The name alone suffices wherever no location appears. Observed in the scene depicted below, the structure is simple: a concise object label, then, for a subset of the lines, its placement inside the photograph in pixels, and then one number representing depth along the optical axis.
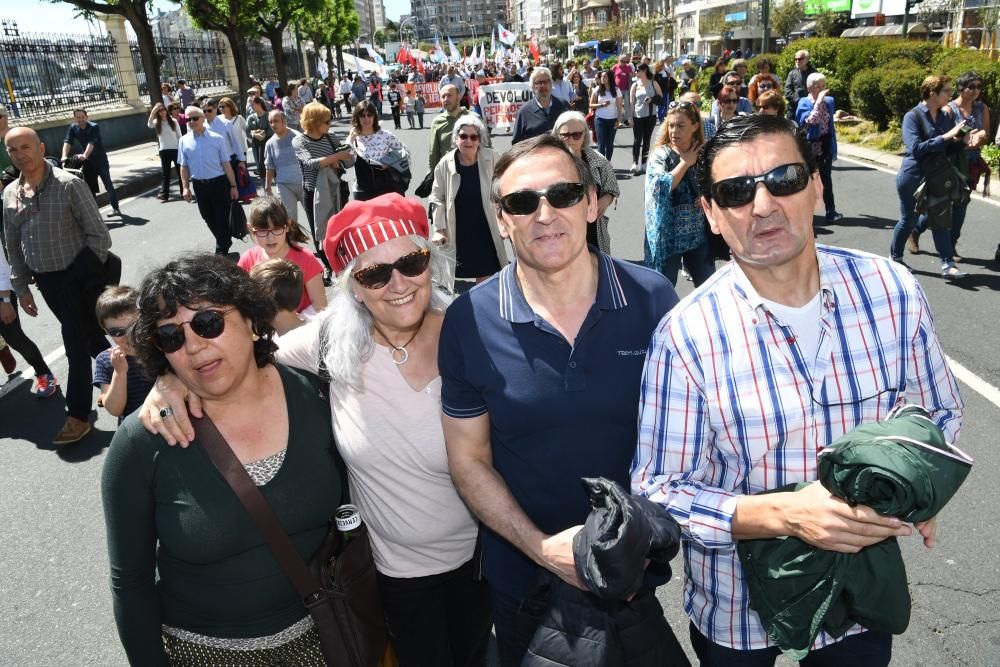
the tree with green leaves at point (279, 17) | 34.02
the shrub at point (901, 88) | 15.06
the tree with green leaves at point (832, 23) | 57.19
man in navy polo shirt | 1.89
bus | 71.25
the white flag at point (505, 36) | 37.19
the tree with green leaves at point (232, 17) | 28.06
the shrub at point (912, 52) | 18.27
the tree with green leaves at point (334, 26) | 58.62
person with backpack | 7.10
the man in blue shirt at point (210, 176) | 9.41
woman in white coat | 6.27
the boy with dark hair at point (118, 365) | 3.50
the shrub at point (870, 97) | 16.41
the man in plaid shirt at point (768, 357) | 1.71
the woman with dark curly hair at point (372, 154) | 7.93
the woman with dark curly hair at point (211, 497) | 1.96
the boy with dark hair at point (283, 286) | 3.68
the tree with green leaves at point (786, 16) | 59.50
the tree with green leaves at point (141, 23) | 19.50
